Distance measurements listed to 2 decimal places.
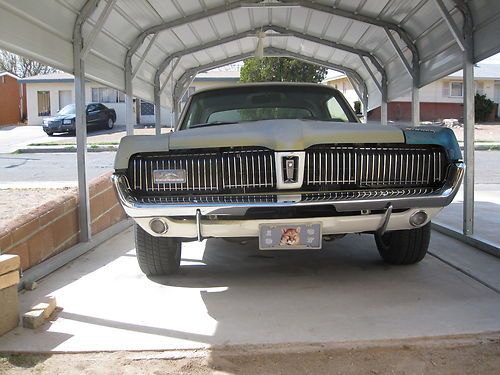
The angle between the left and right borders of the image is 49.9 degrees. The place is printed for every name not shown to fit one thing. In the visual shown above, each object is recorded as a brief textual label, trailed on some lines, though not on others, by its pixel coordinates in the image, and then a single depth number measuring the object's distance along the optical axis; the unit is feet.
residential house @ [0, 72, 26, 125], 112.98
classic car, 13.55
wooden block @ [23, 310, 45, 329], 12.82
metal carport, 18.92
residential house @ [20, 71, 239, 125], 103.96
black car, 87.97
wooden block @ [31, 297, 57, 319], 13.47
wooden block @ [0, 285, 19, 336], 12.48
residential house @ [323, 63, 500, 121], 112.47
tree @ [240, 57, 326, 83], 76.28
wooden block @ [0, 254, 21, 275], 12.47
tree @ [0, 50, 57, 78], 138.72
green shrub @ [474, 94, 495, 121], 103.24
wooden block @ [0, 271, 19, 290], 12.39
